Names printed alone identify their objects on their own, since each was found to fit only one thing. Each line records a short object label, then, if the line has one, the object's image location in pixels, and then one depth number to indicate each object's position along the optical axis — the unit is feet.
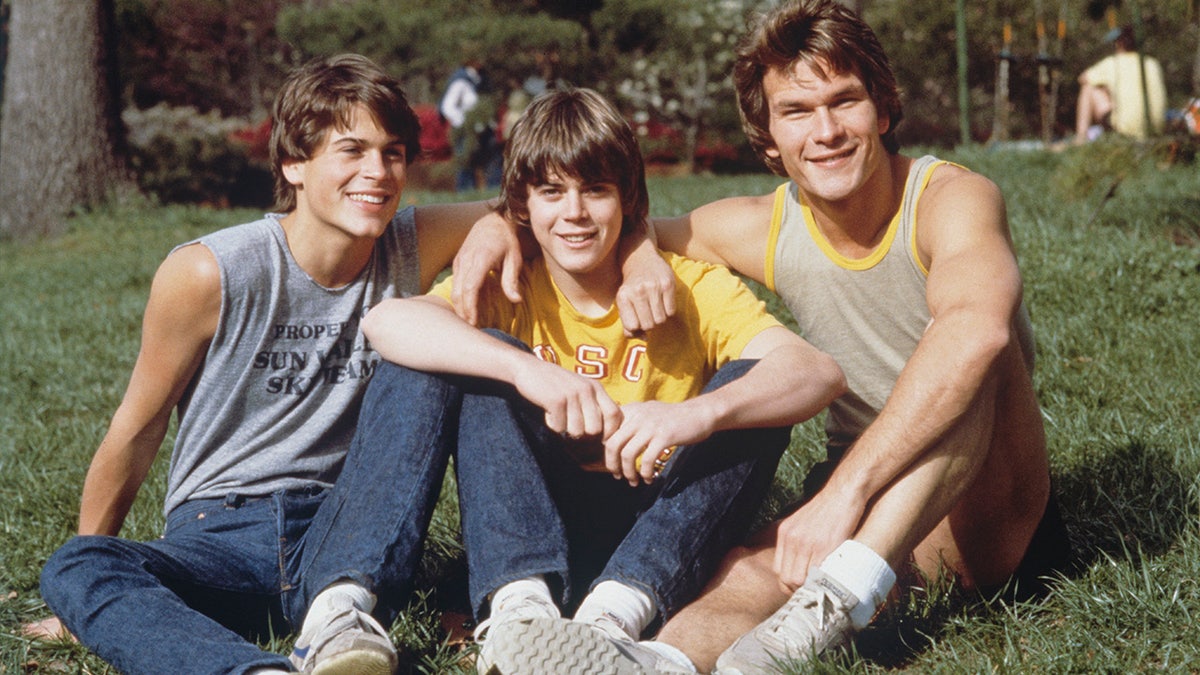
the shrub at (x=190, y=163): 39.88
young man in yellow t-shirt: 8.02
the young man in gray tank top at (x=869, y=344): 7.91
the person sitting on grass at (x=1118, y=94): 39.42
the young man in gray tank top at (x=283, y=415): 8.23
